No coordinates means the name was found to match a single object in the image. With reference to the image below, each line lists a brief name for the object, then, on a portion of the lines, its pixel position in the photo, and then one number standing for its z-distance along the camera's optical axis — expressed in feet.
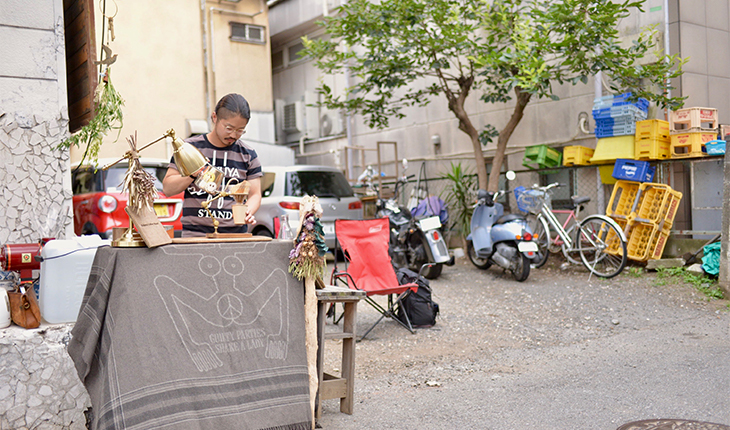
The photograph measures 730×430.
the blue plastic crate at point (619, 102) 26.75
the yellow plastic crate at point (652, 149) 25.85
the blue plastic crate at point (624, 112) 26.76
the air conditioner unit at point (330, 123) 46.93
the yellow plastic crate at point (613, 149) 26.86
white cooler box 10.80
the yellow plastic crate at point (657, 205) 25.64
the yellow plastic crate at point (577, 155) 28.99
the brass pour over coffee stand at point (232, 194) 10.50
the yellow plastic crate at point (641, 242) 25.70
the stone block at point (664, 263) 25.07
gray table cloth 8.95
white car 29.27
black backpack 18.99
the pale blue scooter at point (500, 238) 25.30
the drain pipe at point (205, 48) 45.16
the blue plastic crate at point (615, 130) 26.84
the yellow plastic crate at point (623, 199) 27.27
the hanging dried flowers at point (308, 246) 10.46
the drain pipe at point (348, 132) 43.65
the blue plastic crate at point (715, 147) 24.71
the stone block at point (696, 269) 23.62
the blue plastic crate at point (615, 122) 26.91
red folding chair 18.49
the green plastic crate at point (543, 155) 30.76
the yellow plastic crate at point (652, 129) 25.93
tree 24.68
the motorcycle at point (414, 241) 25.79
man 10.89
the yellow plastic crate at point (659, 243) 25.77
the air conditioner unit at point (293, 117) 48.85
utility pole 21.08
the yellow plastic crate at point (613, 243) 25.68
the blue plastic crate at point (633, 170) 26.37
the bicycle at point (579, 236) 25.59
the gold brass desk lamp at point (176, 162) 9.55
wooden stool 11.16
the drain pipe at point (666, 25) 28.04
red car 23.67
